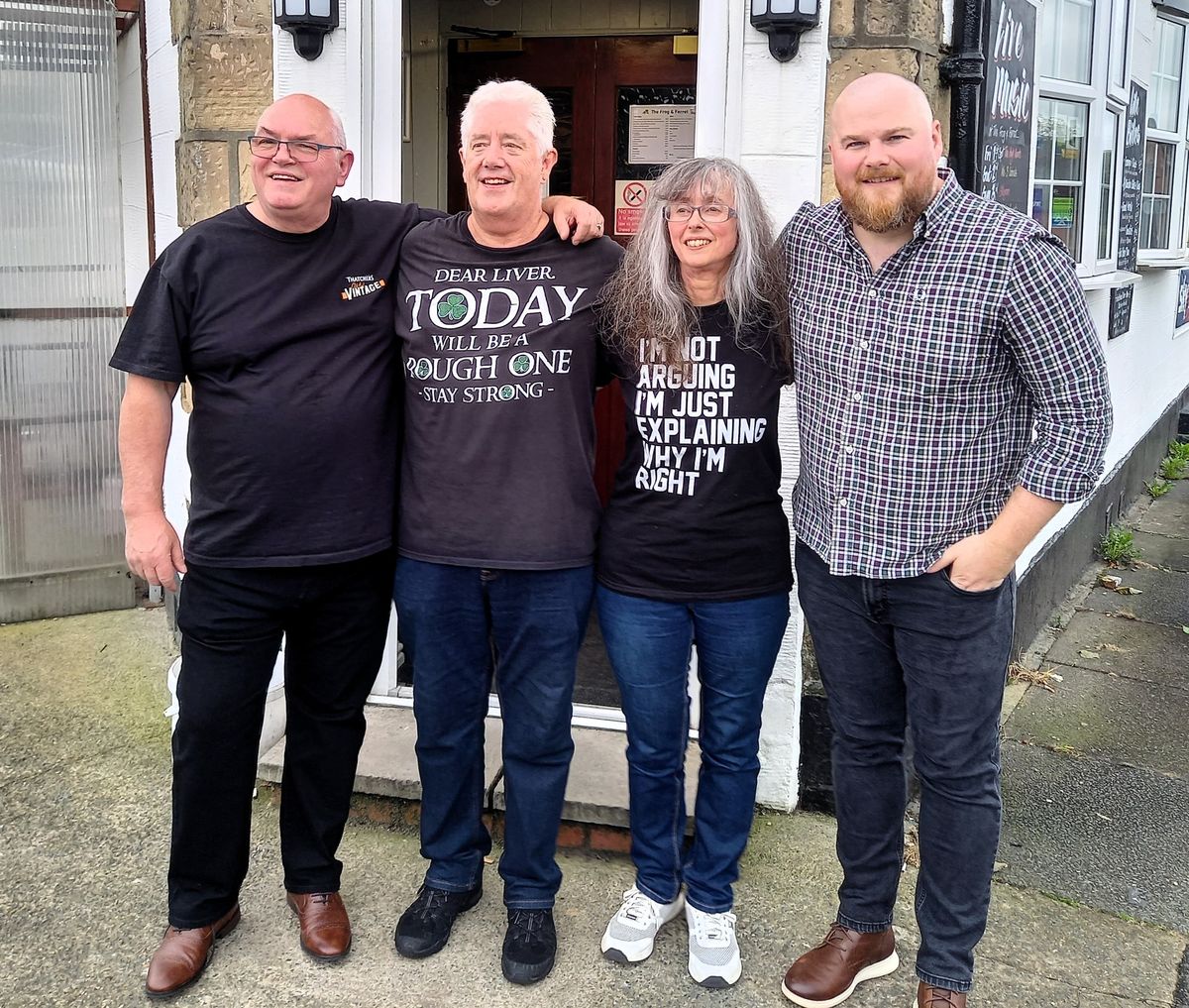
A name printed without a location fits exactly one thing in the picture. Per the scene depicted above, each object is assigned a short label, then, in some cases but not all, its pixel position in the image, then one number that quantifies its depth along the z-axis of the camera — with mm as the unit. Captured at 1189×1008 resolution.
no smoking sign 5211
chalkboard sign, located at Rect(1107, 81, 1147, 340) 6220
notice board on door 5164
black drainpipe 3582
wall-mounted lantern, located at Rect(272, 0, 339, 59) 3438
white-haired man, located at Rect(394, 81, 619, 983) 2697
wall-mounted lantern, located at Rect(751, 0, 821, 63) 3205
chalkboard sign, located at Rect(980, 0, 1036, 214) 3838
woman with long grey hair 2645
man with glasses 2682
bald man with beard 2377
